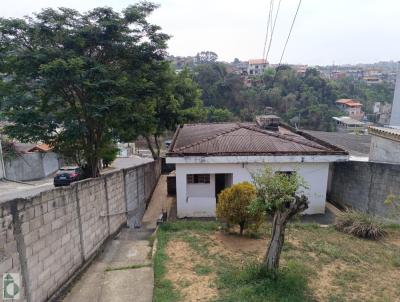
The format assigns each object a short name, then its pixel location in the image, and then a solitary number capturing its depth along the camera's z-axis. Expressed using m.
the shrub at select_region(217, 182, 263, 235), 8.58
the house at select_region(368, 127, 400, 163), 11.01
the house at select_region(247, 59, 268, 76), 133.12
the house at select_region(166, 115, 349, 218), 11.05
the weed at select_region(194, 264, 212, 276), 6.84
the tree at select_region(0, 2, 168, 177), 9.25
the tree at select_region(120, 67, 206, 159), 11.17
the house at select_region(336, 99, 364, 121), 72.56
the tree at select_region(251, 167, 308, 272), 6.26
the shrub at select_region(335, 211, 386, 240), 9.20
